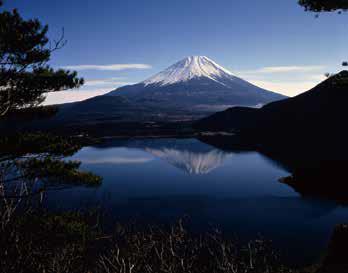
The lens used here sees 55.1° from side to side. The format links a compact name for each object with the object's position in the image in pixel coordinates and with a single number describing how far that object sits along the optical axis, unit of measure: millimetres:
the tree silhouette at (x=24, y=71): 11852
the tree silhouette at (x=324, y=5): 11188
